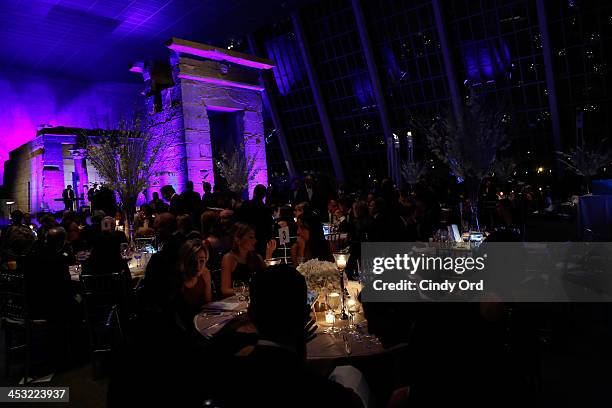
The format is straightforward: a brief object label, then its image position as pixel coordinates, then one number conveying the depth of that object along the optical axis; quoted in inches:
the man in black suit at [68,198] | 483.2
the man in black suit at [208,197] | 297.8
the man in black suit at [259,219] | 227.0
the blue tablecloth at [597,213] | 349.4
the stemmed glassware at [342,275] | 103.7
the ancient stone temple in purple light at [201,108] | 335.0
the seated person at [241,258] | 152.5
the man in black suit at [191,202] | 270.8
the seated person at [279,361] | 45.6
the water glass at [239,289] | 117.2
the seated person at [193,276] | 119.9
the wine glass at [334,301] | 105.3
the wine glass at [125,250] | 218.8
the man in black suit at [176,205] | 264.1
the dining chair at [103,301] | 161.9
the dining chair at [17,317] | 158.1
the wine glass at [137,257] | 205.7
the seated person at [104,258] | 166.6
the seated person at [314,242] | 198.2
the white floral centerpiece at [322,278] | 104.8
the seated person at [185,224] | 192.3
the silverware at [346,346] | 83.3
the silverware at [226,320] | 102.9
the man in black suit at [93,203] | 299.9
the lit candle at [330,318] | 101.4
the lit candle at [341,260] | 149.6
